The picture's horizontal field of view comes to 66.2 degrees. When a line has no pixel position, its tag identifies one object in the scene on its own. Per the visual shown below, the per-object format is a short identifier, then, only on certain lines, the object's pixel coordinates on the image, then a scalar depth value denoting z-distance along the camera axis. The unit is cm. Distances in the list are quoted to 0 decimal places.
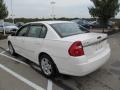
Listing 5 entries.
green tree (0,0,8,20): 855
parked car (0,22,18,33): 1052
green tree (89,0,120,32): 792
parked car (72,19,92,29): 1422
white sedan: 222
